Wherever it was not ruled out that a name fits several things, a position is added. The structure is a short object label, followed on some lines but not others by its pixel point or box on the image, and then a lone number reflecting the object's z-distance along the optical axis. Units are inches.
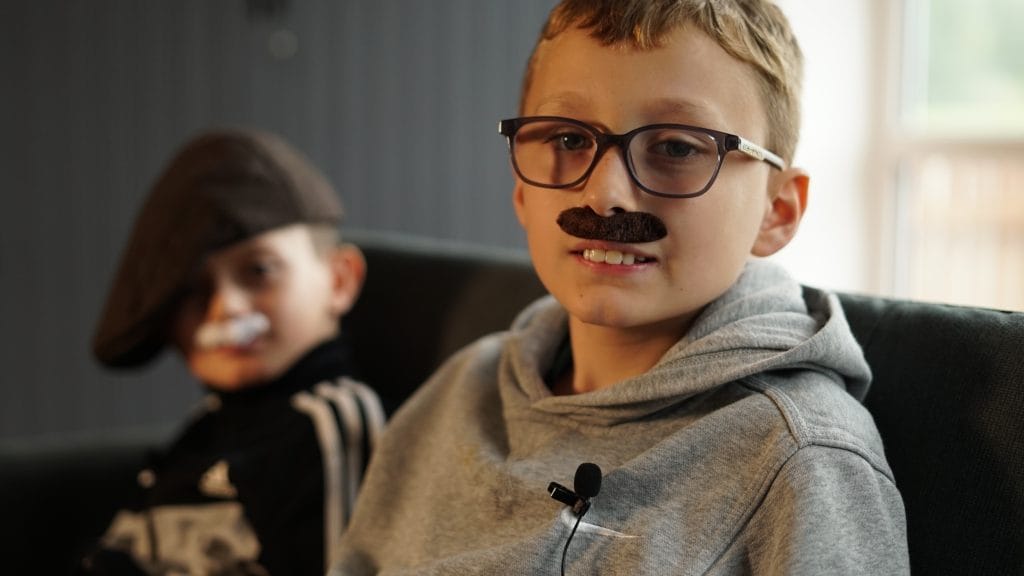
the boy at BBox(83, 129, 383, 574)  55.8
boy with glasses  33.7
